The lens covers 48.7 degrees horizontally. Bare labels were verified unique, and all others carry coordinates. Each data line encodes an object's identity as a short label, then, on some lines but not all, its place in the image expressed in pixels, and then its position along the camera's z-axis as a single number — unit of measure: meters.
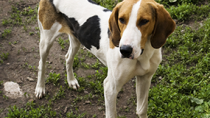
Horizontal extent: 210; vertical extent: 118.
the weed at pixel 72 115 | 4.21
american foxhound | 2.47
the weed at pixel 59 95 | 4.58
